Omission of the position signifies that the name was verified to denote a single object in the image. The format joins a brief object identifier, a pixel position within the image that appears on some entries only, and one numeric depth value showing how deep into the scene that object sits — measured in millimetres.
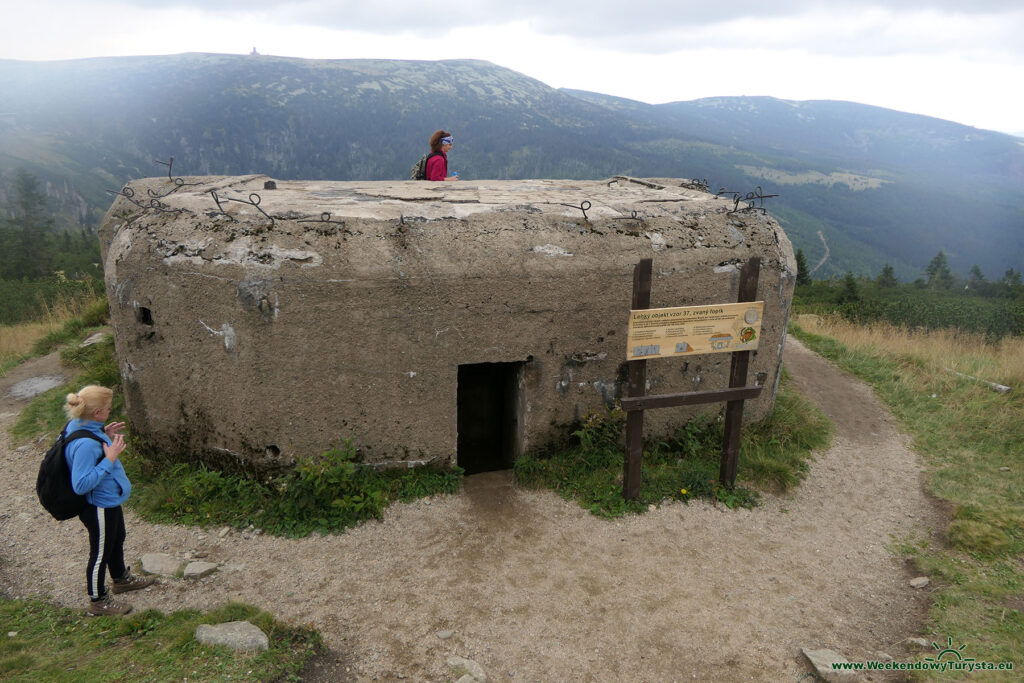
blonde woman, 3814
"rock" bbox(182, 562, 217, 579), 4586
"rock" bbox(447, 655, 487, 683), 3717
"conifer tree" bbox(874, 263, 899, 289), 33031
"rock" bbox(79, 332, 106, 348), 9068
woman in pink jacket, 8328
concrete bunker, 5188
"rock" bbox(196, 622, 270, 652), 3775
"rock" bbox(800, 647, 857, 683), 3768
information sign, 5102
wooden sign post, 5129
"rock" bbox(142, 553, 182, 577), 4617
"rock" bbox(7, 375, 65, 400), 8094
